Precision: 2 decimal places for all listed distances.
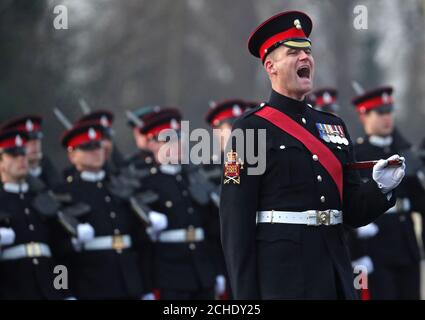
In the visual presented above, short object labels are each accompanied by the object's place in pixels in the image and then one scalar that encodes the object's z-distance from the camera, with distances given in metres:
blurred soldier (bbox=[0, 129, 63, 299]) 15.98
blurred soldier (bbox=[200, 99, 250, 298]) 19.78
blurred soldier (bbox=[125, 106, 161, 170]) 19.22
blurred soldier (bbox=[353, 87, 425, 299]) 18.44
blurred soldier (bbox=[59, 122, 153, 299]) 17.16
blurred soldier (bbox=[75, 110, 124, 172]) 19.13
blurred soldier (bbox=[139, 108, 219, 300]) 18.12
